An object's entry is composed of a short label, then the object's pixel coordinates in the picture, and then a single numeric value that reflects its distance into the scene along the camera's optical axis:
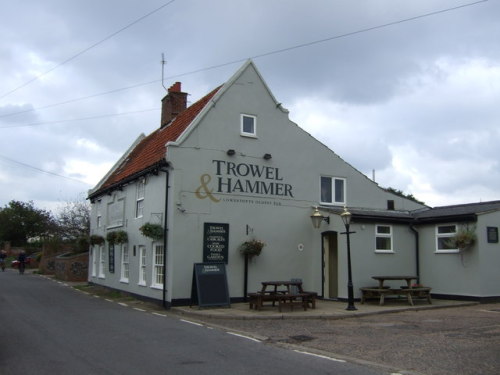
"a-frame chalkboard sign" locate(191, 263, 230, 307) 16.67
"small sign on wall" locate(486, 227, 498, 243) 18.77
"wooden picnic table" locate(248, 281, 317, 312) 15.93
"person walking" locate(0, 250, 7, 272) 41.85
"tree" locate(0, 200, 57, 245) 67.69
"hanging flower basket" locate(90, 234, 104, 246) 25.36
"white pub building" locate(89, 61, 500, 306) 17.91
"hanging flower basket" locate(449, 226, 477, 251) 18.39
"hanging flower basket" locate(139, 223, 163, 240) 17.59
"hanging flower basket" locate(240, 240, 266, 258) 18.25
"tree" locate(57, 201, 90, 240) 43.72
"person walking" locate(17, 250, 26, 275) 36.38
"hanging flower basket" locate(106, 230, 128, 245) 21.66
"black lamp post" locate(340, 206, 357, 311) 15.99
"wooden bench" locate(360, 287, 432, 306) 17.52
